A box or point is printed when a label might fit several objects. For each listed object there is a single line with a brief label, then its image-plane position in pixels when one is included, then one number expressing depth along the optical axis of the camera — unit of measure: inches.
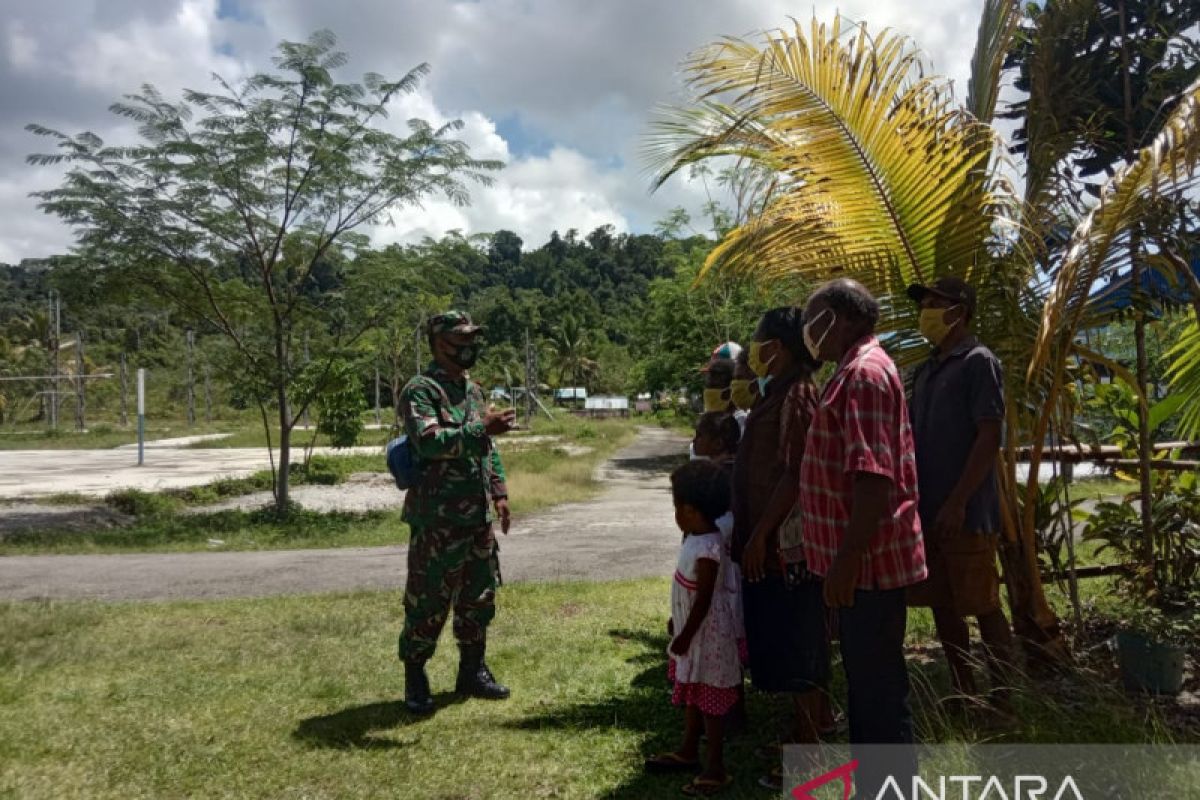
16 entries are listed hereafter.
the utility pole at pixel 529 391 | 1591.7
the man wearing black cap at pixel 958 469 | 122.0
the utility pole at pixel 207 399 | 1581.0
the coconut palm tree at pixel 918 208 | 150.6
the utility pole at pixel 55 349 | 1266.0
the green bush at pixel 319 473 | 722.2
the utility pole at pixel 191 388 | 1305.4
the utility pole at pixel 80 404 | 1322.6
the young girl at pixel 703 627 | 118.1
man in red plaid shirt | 96.1
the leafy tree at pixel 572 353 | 2516.0
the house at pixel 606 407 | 2226.9
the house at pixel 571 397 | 2343.8
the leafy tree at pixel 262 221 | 448.5
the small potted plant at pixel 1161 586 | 142.2
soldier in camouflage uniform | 156.4
